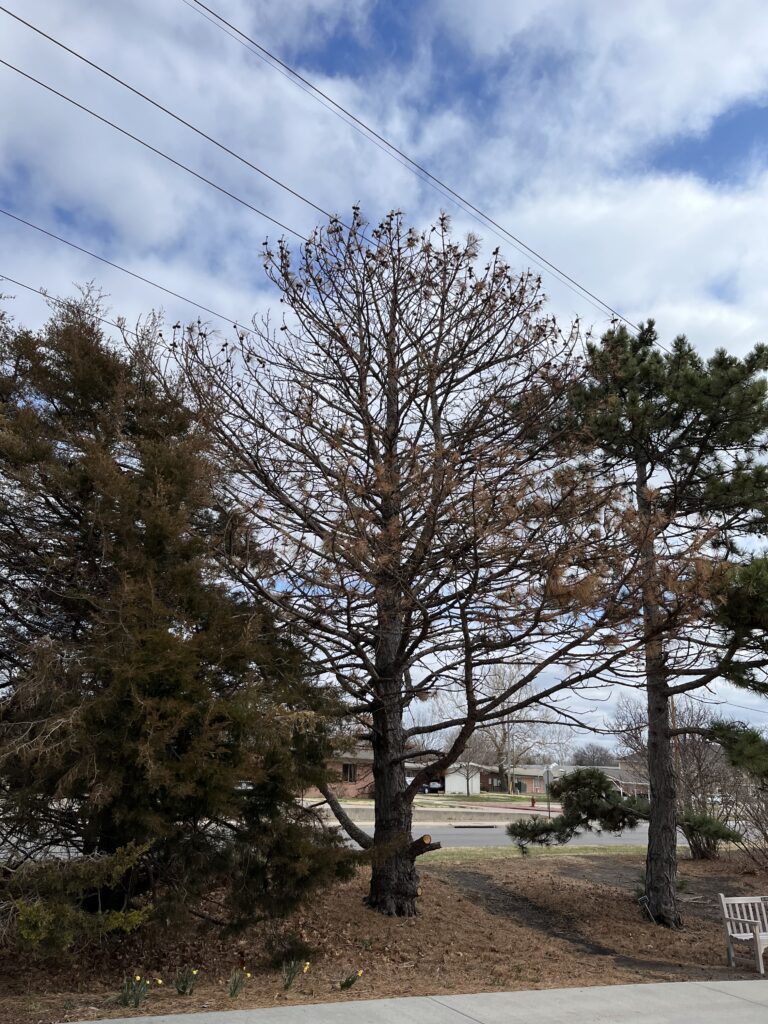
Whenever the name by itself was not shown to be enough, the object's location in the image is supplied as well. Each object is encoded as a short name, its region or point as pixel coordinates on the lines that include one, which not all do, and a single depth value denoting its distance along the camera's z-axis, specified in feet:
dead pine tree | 24.99
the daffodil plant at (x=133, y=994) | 17.46
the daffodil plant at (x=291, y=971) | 20.54
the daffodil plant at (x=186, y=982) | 18.69
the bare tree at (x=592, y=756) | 244.01
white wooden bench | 27.68
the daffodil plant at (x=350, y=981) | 20.40
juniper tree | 20.36
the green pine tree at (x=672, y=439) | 35.55
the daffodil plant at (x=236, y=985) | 18.63
